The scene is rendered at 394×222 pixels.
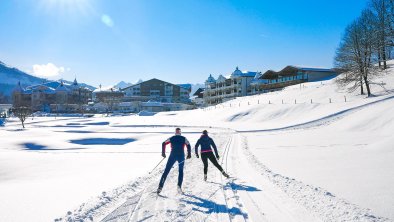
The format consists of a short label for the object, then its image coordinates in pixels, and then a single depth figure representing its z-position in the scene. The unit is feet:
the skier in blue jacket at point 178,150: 28.70
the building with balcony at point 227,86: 285.84
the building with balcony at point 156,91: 341.82
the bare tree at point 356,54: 127.68
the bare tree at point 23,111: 177.41
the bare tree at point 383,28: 122.63
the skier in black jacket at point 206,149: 33.04
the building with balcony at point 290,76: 226.17
